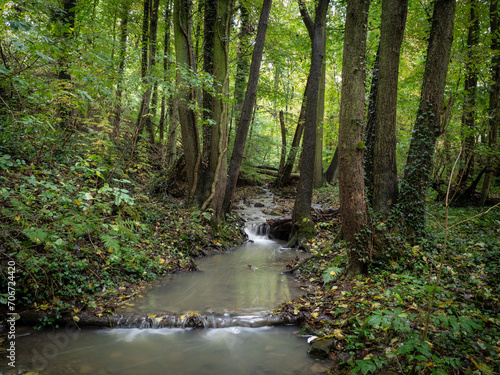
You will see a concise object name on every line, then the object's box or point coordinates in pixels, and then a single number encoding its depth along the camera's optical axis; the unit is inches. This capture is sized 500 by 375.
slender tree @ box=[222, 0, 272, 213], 350.3
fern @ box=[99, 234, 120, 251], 191.7
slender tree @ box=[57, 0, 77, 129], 189.8
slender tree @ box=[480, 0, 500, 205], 336.9
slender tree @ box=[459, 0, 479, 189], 326.0
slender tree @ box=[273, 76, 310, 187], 594.5
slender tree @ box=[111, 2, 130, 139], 274.2
